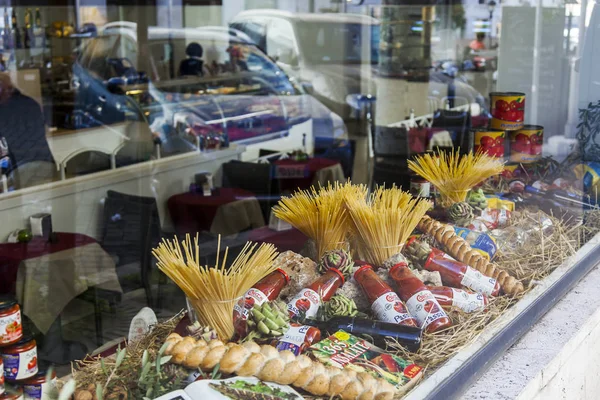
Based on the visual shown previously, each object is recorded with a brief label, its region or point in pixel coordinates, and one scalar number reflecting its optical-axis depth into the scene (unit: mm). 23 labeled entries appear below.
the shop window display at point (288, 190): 1524
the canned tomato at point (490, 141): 2605
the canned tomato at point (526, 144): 2787
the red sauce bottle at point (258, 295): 1532
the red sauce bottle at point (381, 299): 1662
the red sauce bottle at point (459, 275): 1883
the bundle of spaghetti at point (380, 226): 1872
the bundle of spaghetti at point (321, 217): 1895
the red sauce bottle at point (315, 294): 1646
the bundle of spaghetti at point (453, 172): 2303
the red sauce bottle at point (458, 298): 1776
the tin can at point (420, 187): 2198
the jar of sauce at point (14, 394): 1572
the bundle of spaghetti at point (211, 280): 1482
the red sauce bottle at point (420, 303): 1681
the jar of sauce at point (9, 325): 1661
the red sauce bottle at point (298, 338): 1475
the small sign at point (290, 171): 5750
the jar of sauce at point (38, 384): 1466
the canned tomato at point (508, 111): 2855
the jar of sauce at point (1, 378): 1539
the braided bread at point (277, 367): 1385
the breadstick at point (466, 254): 1987
